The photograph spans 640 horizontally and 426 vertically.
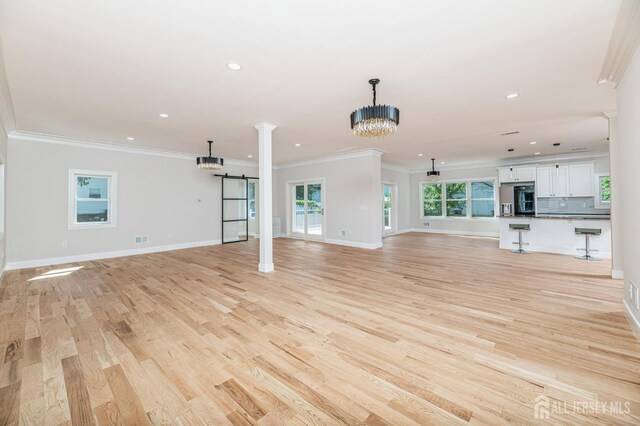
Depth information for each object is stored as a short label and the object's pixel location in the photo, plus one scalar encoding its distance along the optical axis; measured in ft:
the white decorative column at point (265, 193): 16.16
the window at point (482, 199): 31.60
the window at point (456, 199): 33.47
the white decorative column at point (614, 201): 13.64
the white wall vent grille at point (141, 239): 22.67
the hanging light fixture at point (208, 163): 19.85
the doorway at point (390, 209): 33.27
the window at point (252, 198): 31.09
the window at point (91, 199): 19.77
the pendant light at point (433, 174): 29.43
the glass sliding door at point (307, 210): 29.25
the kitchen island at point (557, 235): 19.22
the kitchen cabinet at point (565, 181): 24.40
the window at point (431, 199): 35.47
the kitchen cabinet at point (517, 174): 26.17
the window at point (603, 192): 24.12
